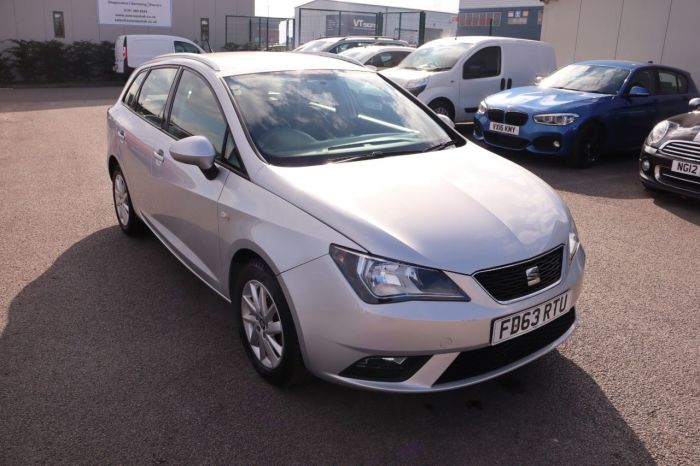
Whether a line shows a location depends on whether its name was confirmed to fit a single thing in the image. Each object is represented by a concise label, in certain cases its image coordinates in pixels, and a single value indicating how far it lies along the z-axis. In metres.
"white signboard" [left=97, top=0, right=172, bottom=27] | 25.25
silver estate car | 2.49
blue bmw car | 8.19
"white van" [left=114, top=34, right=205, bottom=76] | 21.08
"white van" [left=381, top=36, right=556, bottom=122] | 10.59
